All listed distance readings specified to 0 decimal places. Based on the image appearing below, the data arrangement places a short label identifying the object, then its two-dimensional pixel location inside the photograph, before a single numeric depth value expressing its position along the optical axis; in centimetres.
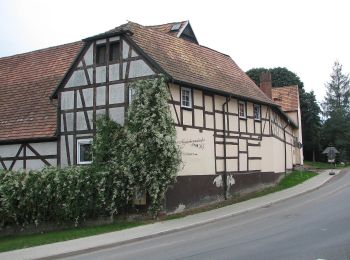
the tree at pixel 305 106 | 6041
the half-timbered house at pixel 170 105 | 2064
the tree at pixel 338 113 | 6400
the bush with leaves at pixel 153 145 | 1827
